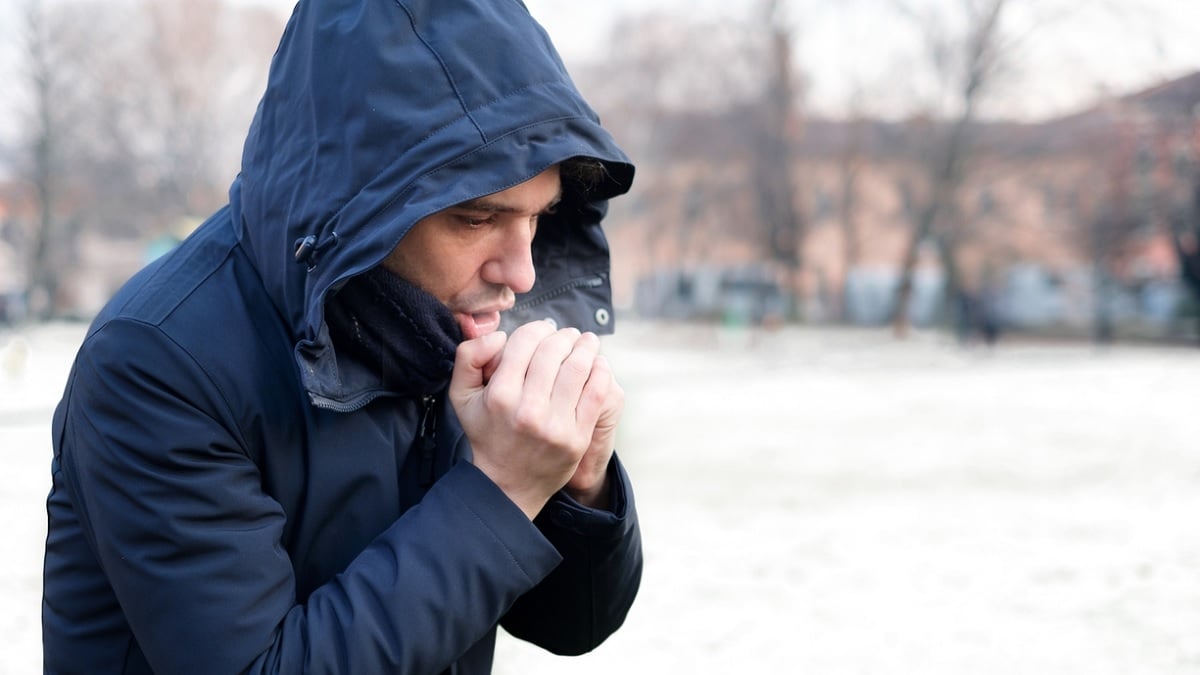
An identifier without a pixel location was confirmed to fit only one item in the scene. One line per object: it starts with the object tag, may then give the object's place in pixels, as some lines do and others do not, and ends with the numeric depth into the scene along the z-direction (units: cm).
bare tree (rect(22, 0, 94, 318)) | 3734
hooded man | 123
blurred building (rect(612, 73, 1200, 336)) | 2836
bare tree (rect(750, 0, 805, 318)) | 3209
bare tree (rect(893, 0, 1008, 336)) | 2906
